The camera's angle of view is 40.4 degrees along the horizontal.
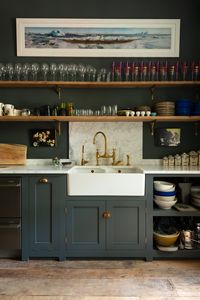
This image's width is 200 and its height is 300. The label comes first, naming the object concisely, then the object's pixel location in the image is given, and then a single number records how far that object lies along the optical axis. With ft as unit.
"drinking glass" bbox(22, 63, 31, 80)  10.51
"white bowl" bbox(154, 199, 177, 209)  9.36
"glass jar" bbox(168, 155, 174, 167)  10.89
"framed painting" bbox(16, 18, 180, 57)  10.94
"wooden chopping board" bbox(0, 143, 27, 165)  10.82
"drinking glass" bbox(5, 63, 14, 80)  10.48
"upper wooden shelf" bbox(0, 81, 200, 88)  10.19
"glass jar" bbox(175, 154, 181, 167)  10.85
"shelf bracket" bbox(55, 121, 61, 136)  10.91
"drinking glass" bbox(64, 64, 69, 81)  10.51
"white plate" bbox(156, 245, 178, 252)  9.36
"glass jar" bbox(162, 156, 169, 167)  10.92
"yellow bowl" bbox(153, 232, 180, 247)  9.36
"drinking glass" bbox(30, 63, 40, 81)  10.54
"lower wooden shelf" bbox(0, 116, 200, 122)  10.13
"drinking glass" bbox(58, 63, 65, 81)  10.52
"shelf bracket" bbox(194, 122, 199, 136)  11.15
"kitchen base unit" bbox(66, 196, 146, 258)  9.15
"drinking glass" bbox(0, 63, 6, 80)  10.46
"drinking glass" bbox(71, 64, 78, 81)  10.49
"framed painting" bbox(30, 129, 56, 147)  11.16
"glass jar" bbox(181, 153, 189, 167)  10.81
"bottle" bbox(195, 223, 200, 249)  9.56
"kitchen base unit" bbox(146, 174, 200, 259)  9.21
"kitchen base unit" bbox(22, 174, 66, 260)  9.16
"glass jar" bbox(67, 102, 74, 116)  10.31
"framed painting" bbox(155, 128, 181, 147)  11.16
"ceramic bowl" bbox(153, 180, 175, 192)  9.41
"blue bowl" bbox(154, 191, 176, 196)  9.38
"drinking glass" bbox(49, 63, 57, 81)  10.60
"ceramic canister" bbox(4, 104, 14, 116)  10.40
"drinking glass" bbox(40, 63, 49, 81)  10.64
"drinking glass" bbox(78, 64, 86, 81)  10.52
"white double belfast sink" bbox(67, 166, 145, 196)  9.09
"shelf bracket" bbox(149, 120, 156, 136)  10.93
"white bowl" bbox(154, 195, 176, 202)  9.34
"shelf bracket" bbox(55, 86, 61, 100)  10.82
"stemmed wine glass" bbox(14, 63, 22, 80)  10.48
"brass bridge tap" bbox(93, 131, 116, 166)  11.00
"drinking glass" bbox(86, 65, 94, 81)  10.59
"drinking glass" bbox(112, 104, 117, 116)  10.36
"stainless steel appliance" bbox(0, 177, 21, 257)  9.12
